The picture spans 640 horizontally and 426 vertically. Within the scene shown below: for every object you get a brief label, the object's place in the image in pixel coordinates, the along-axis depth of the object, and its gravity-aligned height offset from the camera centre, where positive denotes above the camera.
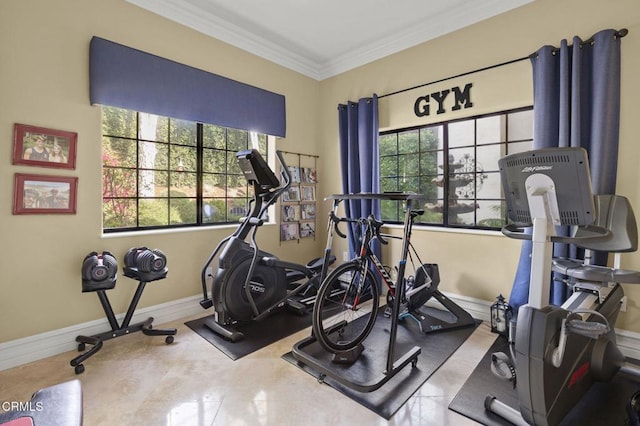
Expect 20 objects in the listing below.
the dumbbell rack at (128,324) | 2.45 -0.91
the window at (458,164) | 3.03 +0.57
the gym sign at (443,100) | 3.12 +1.21
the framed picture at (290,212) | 4.03 +0.05
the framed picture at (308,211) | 4.24 +0.07
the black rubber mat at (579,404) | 1.70 -1.07
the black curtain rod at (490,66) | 2.29 +1.39
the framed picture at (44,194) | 2.26 +0.16
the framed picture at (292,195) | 4.03 +0.28
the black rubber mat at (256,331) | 2.48 -1.02
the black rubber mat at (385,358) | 1.90 -1.05
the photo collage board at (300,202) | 4.05 +0.19
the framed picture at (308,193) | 4.23 +0.31
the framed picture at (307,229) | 4.24 -0.18
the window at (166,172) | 2.88 +0.44
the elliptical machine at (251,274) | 2.74 -0.54
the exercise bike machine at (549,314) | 1.40 -0.49
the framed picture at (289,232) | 4.02 -0.20
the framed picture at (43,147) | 2.24 +0.51
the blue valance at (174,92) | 2.55 +1.18
